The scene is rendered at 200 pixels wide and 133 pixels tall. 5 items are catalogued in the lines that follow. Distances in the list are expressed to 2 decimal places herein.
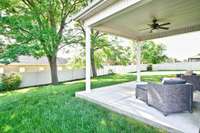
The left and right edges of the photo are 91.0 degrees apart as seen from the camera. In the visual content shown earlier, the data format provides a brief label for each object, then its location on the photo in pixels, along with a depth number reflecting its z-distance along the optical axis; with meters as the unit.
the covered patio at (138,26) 2.26
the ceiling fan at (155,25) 4.16
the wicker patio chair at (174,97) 2.33
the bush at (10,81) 7.13
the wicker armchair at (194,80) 3.96
